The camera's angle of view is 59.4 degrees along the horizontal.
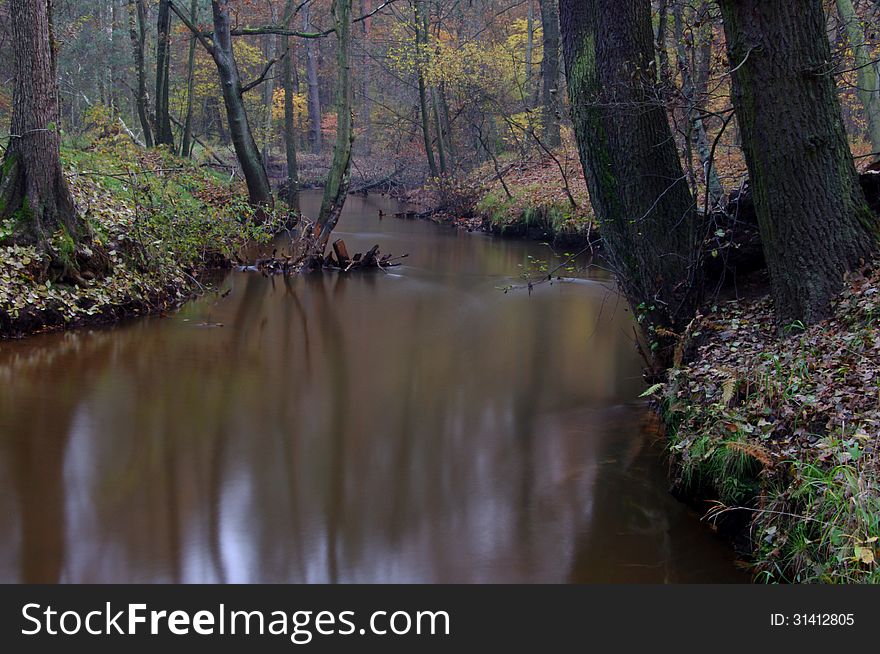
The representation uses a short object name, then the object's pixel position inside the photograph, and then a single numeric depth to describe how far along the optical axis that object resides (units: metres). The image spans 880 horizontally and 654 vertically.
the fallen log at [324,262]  16.94
